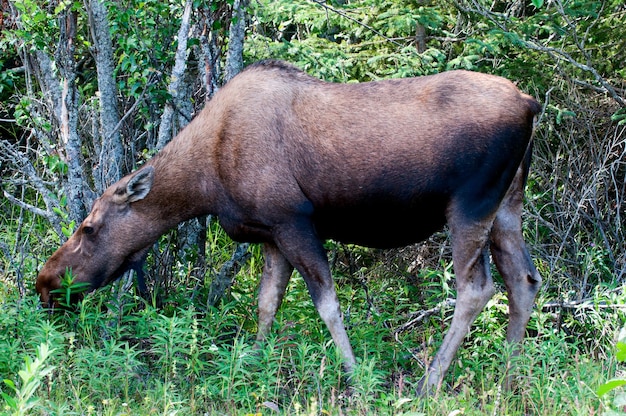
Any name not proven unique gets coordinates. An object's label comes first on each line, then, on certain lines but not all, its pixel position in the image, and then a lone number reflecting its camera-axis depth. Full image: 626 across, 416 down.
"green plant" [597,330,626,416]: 7.73
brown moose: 12.59
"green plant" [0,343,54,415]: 8.04
